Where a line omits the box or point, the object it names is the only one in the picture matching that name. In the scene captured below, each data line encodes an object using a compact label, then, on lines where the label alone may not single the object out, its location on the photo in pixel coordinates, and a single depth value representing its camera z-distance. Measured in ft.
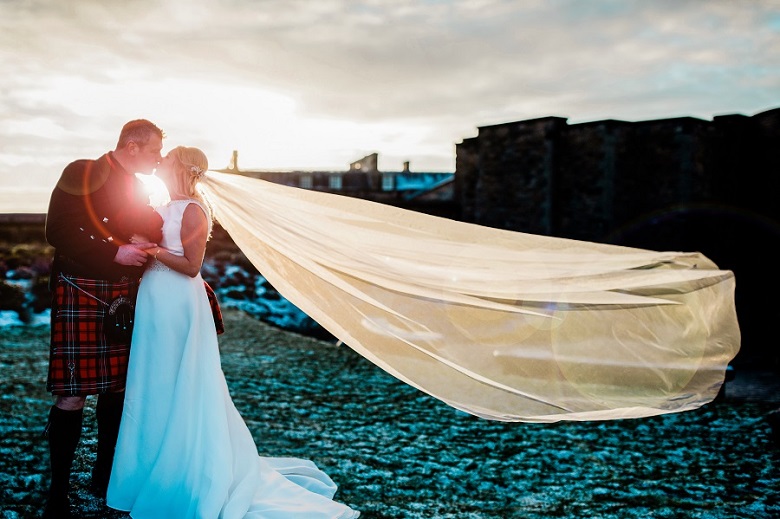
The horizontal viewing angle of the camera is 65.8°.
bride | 10.74
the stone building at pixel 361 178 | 137.90
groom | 10.86
